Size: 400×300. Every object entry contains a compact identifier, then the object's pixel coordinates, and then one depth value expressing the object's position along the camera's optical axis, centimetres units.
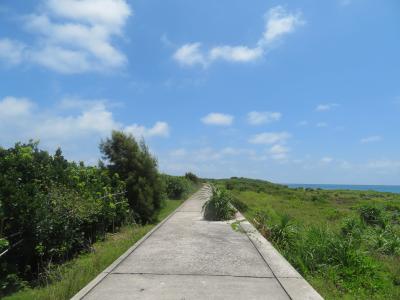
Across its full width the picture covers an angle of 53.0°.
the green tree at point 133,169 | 1463
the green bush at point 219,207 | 1380
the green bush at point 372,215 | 1747
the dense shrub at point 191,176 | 5534
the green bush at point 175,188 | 3026
